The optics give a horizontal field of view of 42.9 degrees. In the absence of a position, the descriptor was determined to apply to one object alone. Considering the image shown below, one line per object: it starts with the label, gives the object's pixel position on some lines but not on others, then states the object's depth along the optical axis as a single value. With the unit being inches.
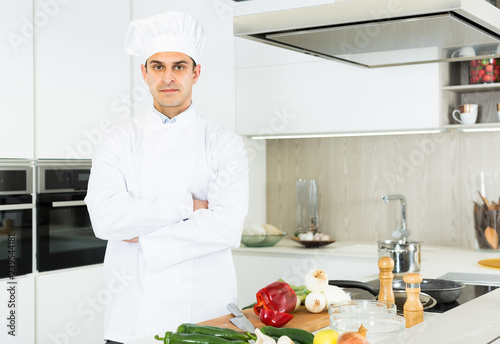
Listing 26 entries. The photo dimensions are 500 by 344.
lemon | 48.8
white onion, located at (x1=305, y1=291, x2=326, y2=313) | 66.3
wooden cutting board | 62.0
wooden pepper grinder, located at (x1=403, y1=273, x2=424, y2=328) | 62.1
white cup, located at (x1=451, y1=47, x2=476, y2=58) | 86.6
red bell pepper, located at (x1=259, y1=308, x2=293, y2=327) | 60.4
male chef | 79.0
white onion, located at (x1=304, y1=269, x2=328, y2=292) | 67.1
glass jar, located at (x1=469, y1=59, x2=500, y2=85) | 132.3
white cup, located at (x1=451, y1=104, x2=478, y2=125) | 130.8
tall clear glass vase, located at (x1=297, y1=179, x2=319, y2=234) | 154.3
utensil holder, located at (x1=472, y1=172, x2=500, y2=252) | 129.3
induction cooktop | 71.2
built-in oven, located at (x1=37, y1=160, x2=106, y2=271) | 105.0
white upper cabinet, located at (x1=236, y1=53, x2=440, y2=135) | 132.2
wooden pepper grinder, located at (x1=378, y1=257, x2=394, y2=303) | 65.6
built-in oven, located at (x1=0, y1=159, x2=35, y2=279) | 98.4
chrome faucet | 132.3
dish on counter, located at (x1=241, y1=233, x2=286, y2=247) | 143.9
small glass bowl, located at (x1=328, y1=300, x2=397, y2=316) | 56.0
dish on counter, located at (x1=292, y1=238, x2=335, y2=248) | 141.0
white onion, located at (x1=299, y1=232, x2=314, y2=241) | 142.8
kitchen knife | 59.6
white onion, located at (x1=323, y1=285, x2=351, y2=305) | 66.5
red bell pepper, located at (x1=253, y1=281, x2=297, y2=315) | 64.0
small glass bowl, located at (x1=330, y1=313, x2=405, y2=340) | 53.8
